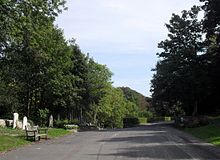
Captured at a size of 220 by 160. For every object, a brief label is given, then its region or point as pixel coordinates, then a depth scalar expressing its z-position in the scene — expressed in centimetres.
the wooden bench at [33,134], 2260
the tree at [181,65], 4544
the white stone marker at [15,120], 2958
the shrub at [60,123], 4296
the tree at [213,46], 3969
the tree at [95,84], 5356
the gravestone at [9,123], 3005
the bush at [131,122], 6600
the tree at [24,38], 1903
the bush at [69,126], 3955
